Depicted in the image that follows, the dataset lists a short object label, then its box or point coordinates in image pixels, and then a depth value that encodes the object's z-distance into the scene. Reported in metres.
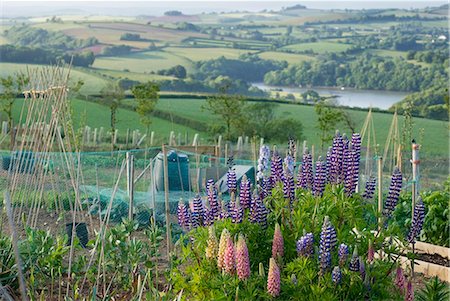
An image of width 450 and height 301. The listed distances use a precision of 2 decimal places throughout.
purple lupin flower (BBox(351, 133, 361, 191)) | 4.63
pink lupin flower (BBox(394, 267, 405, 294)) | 4.21
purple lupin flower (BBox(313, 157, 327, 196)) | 4.66
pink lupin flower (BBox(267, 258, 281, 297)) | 3.78
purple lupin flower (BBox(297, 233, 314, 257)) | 4.01
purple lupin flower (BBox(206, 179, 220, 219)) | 4.63
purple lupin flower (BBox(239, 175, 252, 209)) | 4.59
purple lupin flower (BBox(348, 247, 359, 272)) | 4.00
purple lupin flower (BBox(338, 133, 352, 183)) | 4.68
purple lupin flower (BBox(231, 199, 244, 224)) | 4.42
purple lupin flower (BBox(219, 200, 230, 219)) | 4.58
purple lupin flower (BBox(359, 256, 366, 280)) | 4.05
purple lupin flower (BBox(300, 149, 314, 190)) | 4.81
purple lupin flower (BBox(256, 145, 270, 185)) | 5.33
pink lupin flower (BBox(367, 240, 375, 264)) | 4.29
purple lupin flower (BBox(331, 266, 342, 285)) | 3.88
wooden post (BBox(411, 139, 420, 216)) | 8.19
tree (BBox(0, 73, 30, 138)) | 18.58
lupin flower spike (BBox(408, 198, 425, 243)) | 4.79
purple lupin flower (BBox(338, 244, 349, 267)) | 3.99
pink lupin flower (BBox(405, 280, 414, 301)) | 4.17
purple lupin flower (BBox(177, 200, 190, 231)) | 4.84
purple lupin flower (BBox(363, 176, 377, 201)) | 4.82
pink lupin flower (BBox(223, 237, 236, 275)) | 3.88
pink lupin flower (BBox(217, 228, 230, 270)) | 3.94
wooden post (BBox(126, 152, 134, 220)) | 6.38
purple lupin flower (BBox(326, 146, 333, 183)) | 4.85
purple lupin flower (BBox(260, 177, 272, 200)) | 4.80
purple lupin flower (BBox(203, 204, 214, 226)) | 4.64
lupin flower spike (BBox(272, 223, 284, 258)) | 4.08
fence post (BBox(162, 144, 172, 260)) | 6.08
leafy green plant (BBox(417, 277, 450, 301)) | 4.62
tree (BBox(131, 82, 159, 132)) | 20.03
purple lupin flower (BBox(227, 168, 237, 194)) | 4.75
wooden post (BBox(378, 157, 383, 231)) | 5.79
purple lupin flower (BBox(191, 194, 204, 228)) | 4.71
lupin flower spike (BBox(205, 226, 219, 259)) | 4.12
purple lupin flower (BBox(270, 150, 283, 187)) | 4.73
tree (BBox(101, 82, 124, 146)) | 20.36
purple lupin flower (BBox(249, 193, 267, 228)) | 4.46
